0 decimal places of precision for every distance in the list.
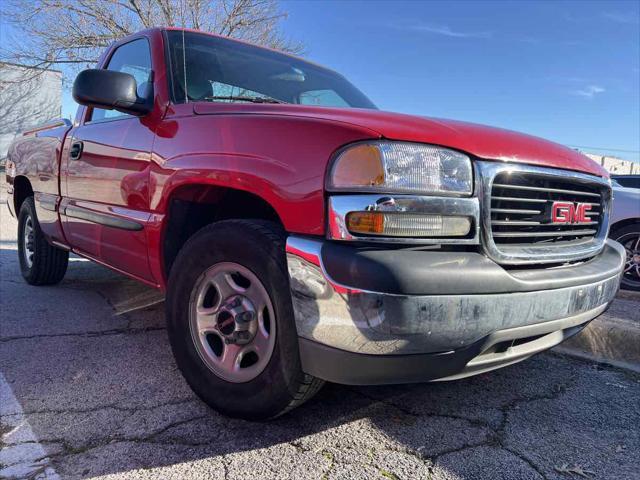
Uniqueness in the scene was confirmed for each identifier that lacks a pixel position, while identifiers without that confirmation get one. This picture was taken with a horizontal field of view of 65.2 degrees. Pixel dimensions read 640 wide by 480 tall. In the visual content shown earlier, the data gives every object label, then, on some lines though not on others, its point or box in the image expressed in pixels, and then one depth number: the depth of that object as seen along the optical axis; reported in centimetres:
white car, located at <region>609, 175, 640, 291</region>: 540
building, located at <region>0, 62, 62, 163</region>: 2156
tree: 1633
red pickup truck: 170
